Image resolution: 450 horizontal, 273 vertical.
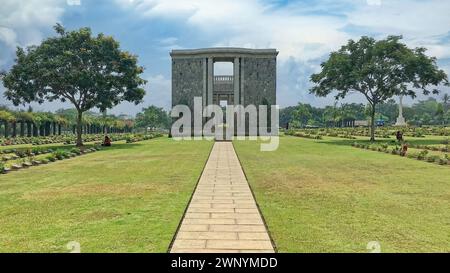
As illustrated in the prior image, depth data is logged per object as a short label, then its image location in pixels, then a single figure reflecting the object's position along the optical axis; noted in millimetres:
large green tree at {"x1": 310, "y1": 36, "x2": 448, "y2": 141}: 36688
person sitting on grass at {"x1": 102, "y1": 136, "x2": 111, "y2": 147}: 34925
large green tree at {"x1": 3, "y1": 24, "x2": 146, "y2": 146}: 32938
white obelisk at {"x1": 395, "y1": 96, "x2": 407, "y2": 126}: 89450
